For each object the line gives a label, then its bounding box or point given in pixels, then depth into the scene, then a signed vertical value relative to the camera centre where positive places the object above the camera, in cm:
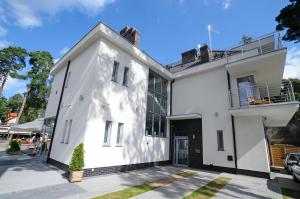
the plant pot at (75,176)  676 -163
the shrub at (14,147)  1496 -122
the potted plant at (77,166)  680 -123
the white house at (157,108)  884 +207
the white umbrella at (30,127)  1433 +65
